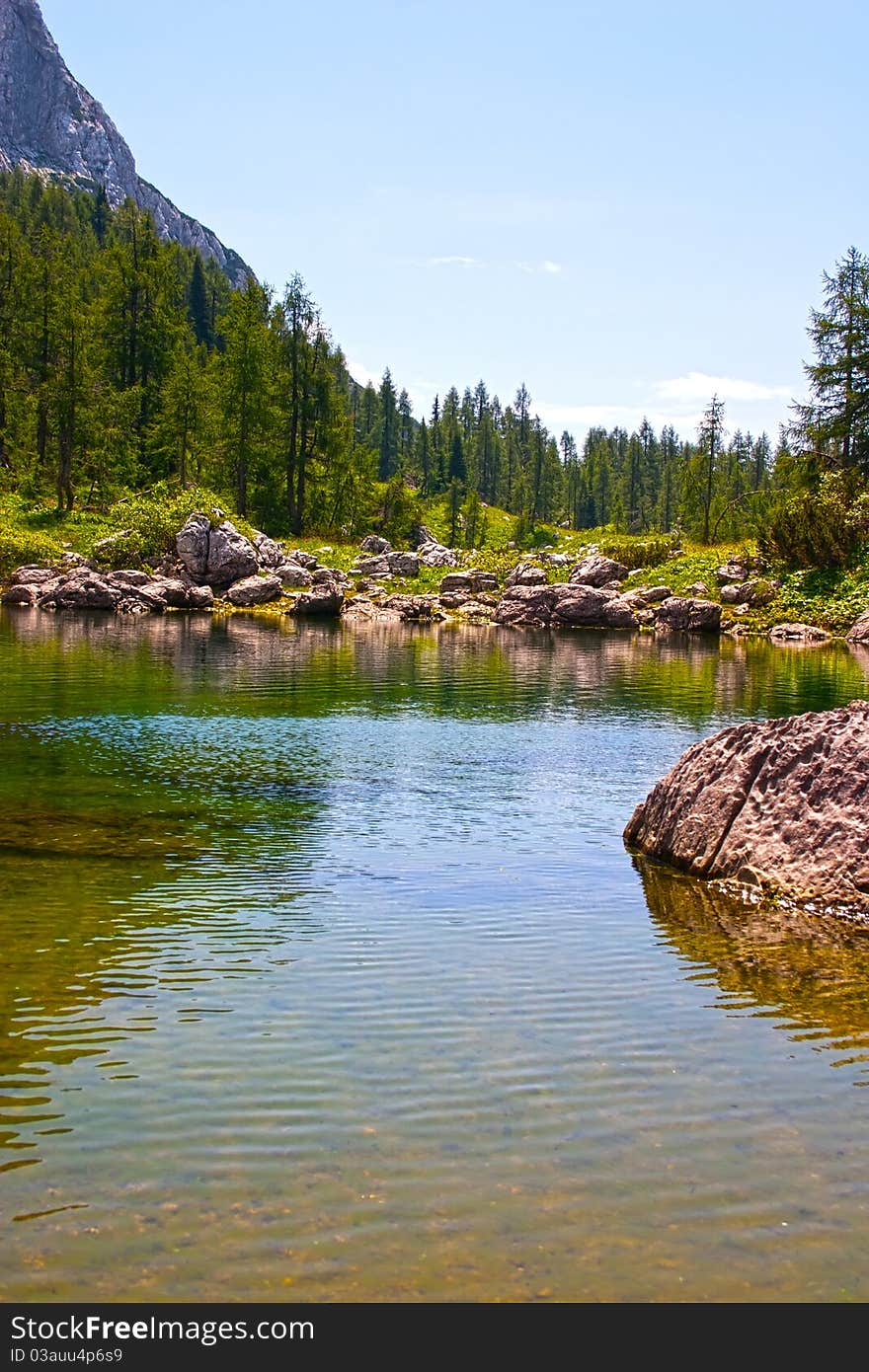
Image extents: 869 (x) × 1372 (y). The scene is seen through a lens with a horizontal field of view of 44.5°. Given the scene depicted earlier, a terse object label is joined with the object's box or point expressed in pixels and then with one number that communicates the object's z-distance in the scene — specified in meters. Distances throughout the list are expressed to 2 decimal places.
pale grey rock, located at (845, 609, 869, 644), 69.48
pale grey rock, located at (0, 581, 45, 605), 77.12
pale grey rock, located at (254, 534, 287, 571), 90.50
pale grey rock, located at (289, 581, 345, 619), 82.00
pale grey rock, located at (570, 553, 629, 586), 96.81
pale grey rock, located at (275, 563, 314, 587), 88.81
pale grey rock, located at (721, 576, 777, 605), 84.62
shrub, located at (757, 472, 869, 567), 83.25
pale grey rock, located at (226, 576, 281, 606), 84.44
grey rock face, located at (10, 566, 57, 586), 79.62
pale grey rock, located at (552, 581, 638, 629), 85.50
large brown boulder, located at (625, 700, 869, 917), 16.14
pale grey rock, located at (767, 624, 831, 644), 72.38
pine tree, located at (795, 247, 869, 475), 90.88
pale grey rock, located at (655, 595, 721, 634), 80.31
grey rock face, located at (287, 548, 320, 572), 94.56
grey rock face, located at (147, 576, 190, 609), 81.19
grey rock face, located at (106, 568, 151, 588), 80.06
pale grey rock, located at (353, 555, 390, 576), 100.81
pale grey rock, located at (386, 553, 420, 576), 102.62
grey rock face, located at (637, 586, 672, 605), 90.38
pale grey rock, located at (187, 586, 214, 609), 82.94
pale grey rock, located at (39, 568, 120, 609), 77.12
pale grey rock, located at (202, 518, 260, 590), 85.75
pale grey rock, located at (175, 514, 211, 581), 85.25
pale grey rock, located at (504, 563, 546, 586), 94.94
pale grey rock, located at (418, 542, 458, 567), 110.44
